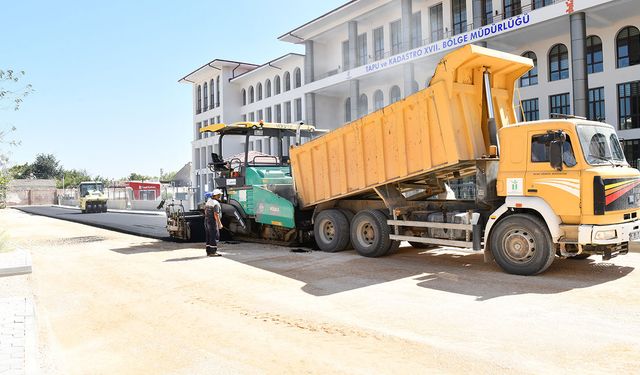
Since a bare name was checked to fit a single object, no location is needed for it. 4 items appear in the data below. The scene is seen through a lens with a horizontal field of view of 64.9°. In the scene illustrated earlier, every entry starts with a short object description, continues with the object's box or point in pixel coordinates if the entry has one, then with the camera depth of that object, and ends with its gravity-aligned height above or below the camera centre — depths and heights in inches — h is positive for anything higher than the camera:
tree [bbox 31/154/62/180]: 3954.2 +250.1
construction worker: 419.8 -25.4
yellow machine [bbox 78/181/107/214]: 1419.8 -3.4
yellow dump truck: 284.4 +7.3
